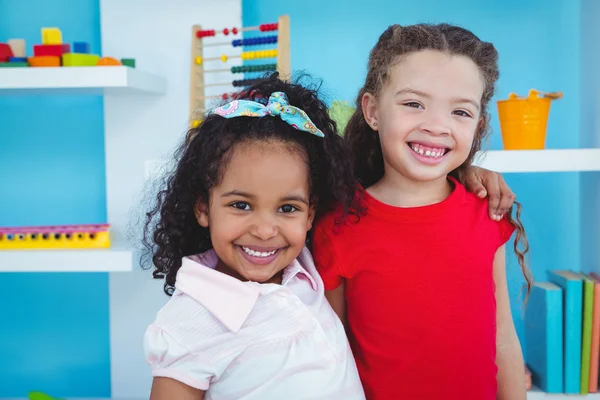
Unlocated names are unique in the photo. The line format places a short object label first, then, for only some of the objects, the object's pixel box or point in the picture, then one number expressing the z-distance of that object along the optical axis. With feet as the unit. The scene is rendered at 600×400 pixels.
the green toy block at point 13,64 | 6.37
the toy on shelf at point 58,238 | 6.49
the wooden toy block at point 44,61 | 6.35
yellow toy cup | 6.24
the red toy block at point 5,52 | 6.47
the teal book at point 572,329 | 6.38
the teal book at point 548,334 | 6.42
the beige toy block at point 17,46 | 6.69
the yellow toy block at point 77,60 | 6.34
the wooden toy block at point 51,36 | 6.48
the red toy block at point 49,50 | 6.39
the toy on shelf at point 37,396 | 6.07
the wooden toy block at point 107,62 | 6.32
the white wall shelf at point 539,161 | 6.03
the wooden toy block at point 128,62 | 6.51
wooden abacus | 6.55
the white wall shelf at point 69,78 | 6.19
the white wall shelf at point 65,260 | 6.27
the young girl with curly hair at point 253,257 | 3.27
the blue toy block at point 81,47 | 6.47
